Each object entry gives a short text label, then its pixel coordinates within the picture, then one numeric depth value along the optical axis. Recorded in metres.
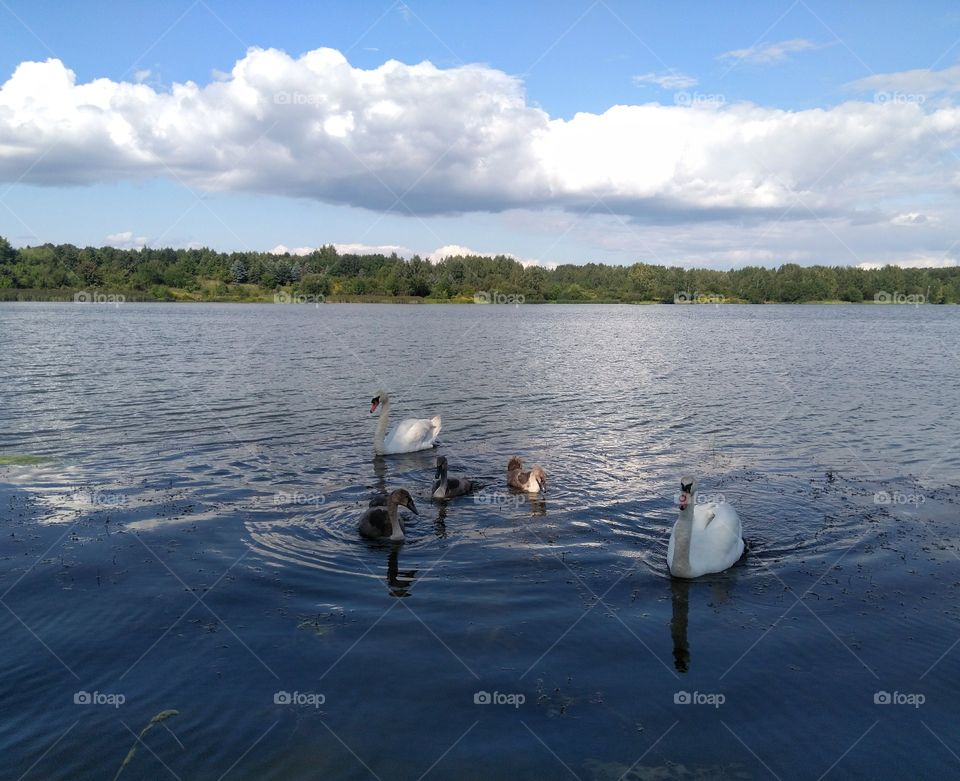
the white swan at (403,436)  18.52
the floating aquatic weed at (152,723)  6.78
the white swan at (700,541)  10.63
